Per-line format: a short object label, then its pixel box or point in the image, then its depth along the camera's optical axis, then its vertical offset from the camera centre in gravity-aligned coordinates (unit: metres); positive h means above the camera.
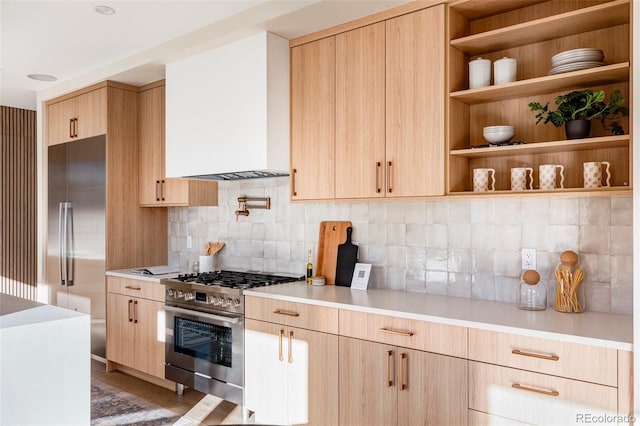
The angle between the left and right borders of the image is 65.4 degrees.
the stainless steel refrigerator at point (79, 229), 4.31 -0.17
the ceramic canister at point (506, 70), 2.51 +0.71
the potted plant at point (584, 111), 2.22 +0.45
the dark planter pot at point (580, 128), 2.27 +0.38
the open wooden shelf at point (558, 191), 2.09 +0.09
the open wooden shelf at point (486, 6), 2.55 +1.07
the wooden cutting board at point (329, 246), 3.37 -0.24
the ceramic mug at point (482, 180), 2.61 +0.16
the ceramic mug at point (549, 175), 2.38 +0.17
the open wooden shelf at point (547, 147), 2.18 +0.30
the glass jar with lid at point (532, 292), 2.43 -0.41
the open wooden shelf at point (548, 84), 2.20 +0.61
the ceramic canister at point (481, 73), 2.60 +0.72
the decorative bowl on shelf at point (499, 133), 2.51 +0.39
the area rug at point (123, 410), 3.27 -1.38
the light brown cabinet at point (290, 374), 2.69 -0.94
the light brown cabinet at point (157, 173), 4.12 +0.33
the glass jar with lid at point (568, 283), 2.37 -0.35
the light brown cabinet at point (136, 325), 3.80 -0.92
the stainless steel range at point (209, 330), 3.19 -0.81
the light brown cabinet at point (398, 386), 2.24 -0.84
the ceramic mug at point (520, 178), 2.51 +0.16
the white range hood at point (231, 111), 3.18 +0.68
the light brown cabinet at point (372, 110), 2.64 +0.58
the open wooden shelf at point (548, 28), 2.20 +0.88
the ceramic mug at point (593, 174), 2.23 +0.16
